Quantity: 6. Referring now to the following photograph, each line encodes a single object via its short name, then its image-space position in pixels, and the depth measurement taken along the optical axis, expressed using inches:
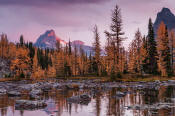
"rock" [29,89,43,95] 1009.8
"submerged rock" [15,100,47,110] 621.0
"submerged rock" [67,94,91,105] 714.9
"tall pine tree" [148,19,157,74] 2285.9
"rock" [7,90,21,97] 961.5
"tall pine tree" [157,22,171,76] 2119.1
